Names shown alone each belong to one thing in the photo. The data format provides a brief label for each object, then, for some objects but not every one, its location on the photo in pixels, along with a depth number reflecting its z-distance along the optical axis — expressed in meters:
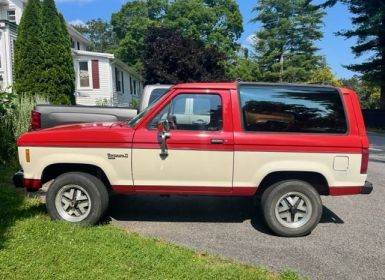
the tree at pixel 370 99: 50.19
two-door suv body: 5.45
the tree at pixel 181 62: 22.25
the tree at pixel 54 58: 21.03
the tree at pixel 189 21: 51.81
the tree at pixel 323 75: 59.00
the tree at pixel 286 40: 54.16
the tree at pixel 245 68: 50.77
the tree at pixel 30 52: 20.67
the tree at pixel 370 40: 30.27
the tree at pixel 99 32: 86.62
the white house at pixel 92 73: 30.05
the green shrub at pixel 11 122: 9.32
